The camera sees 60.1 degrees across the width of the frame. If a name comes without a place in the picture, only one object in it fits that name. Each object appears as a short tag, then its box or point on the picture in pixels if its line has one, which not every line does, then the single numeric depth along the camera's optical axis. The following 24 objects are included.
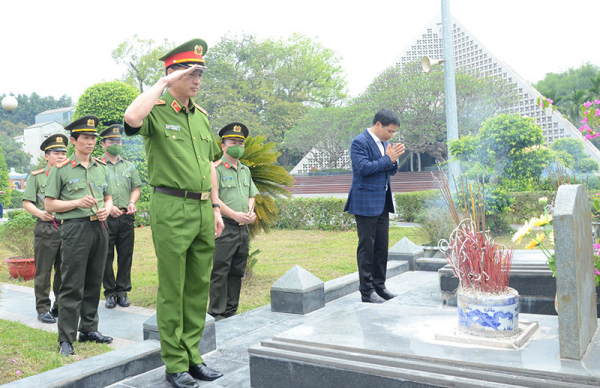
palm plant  6.64
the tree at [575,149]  19.45
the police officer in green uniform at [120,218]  6.46
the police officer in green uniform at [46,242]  5.85
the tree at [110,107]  15.11
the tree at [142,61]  38.56
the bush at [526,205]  13.35
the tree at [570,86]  36.54
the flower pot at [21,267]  8.53
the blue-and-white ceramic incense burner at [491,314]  2.81
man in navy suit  5.18
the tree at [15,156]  53.84
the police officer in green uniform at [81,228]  4.33
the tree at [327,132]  32.28
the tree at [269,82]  37.22
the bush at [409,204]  16.18
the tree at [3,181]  23.48
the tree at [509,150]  12.42
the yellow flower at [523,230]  2.98
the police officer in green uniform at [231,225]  5.28
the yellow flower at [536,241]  3.06
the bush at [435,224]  9.17
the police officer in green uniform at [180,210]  3.21
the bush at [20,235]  8.70
